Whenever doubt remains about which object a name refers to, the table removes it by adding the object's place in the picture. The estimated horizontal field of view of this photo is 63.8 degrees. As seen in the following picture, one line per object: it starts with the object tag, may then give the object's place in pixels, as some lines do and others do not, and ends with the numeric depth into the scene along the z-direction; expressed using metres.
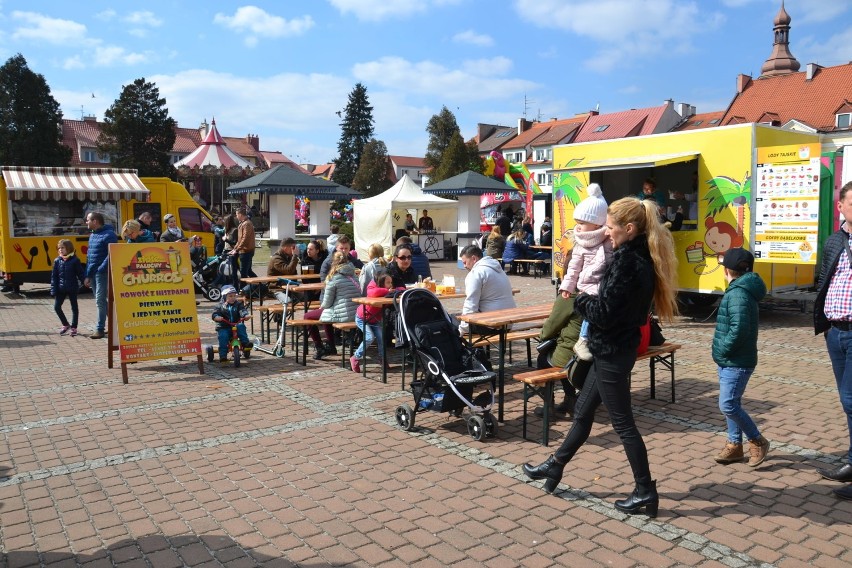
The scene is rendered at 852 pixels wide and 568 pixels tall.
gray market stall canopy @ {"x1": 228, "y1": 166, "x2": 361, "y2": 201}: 19.92
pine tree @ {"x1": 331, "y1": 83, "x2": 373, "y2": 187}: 75.94
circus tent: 31.80
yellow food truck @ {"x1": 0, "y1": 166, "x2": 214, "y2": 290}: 14.95
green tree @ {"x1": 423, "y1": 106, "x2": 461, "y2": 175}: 69.38
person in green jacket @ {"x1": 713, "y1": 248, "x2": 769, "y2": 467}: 4.52
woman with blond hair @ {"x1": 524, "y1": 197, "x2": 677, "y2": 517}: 3.73
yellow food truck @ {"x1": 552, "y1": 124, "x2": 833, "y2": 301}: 9.50
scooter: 8.59
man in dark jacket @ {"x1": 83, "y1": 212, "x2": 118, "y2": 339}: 10.04
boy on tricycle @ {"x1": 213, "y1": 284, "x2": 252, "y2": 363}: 8.12
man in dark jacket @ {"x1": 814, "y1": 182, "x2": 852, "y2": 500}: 4.20
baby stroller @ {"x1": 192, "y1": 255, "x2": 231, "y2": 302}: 14.12
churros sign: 7.58
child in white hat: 4.53
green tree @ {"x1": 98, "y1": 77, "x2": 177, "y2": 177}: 60.62
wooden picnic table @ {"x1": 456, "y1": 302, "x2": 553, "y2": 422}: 5.76
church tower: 67.25
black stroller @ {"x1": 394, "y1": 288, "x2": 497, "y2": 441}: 5.46
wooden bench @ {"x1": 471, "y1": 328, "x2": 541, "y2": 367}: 6.68
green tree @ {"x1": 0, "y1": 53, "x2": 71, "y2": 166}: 53.59
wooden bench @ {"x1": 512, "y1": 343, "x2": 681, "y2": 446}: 5.11
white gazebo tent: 22.89
